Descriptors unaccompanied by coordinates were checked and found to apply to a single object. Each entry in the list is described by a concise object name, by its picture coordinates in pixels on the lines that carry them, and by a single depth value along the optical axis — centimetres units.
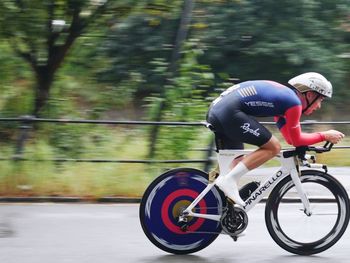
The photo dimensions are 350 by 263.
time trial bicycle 1348
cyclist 1296
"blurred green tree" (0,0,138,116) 2245
